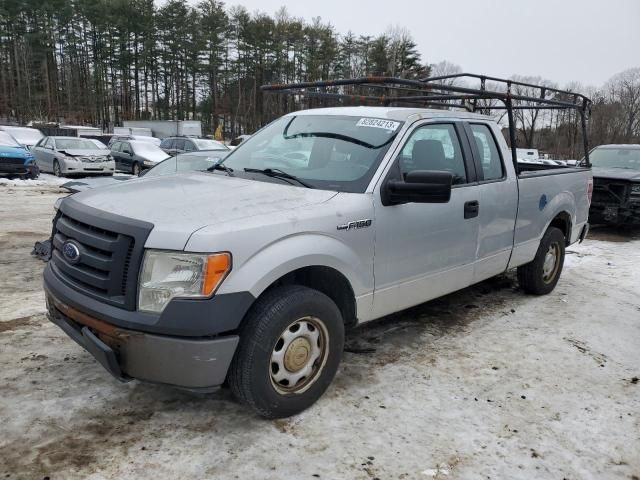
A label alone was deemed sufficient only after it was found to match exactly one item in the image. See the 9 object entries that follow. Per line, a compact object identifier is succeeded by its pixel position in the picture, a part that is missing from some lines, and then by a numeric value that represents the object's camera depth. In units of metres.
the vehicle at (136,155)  19.25
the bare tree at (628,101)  56.38
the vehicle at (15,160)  15.44
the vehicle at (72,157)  17.56
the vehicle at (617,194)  10.02
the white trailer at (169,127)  42.44
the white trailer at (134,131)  43.81
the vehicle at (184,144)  21.34
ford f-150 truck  2.58
